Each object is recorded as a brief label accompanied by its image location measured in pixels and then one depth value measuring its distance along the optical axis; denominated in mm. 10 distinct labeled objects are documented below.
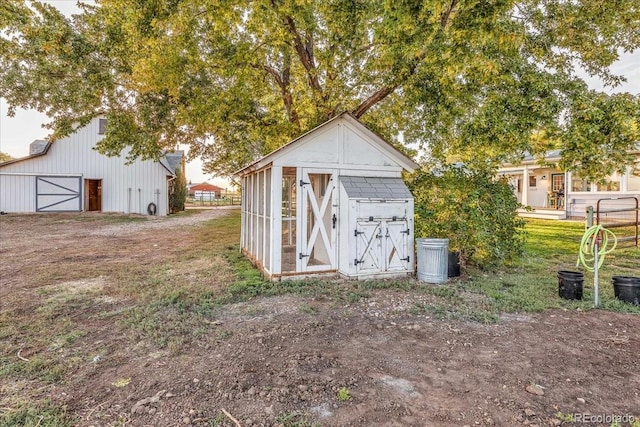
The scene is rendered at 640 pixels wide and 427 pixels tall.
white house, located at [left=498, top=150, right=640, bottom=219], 14452
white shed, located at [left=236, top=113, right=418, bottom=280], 6449
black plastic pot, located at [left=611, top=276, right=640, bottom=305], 5027
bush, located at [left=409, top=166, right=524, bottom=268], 6867
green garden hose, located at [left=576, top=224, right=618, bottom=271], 4827
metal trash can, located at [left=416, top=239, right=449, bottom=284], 6391
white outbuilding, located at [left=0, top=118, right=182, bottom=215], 19094
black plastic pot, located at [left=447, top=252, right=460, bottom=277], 6805
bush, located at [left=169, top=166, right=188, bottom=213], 24328
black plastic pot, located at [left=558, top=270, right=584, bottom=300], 5273
